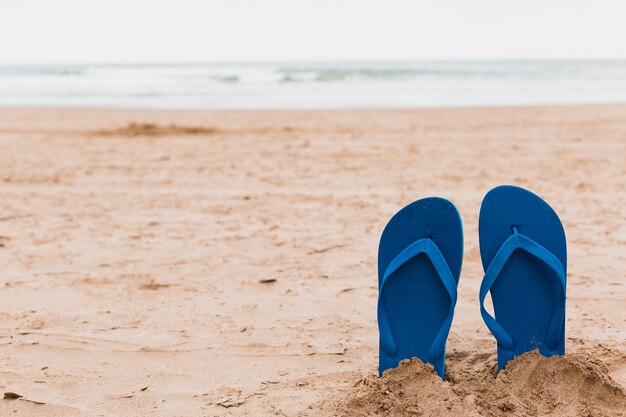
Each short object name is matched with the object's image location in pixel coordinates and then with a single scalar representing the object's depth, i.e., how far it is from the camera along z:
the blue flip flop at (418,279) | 1.63
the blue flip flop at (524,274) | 1.60
